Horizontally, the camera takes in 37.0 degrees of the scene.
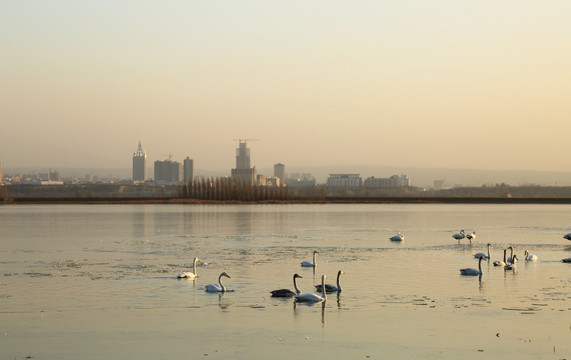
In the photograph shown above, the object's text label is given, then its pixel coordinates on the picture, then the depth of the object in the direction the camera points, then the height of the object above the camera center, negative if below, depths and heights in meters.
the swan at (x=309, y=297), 25.75 -3.27
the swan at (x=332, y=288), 27.56 -3.18
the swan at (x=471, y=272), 32.22 -3.11
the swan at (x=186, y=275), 31.38 -3.16
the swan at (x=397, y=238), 51.06 -2.90
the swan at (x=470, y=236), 49.84 -2.72
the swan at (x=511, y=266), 34.50 -3.09
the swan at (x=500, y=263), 36.28 -3.12
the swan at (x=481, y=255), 36.61 -2.93
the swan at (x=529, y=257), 37.78 -2.99
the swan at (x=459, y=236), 50.62 -2.76
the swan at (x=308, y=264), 35.57 -3.11
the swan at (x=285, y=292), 26.78 -3.24
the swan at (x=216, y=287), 27.83 -3.22
